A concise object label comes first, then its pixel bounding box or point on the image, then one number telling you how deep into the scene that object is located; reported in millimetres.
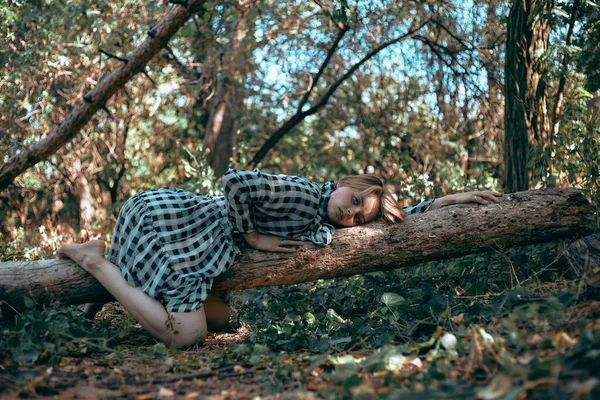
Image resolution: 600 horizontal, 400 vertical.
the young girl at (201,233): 3443
